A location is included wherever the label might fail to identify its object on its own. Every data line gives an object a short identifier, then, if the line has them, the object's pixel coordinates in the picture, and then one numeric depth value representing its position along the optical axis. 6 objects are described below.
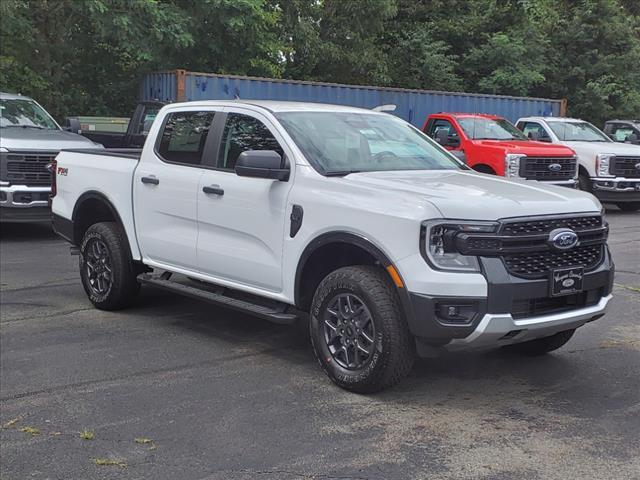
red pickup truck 14.09
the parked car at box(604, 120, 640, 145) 18.48
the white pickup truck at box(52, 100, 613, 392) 4.41
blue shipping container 16.08
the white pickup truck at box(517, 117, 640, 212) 15.34
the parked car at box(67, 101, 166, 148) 12.27
